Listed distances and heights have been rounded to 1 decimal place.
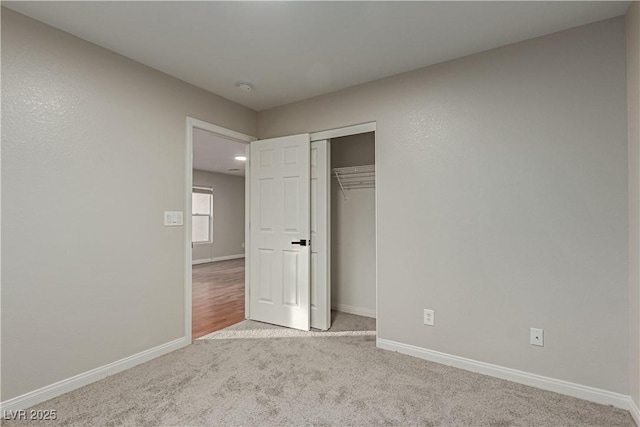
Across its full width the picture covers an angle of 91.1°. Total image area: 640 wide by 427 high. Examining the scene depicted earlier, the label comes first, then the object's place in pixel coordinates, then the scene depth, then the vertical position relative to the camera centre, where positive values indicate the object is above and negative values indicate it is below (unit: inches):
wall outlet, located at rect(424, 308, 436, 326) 100.7 -31.6
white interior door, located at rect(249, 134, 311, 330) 126.9 -5.0
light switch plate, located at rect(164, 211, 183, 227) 106.9 +0.1
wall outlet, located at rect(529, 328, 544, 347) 84.4 -31.9
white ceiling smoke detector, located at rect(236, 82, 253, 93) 115.0 +49.7
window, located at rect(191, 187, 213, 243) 320.8 +4.4
